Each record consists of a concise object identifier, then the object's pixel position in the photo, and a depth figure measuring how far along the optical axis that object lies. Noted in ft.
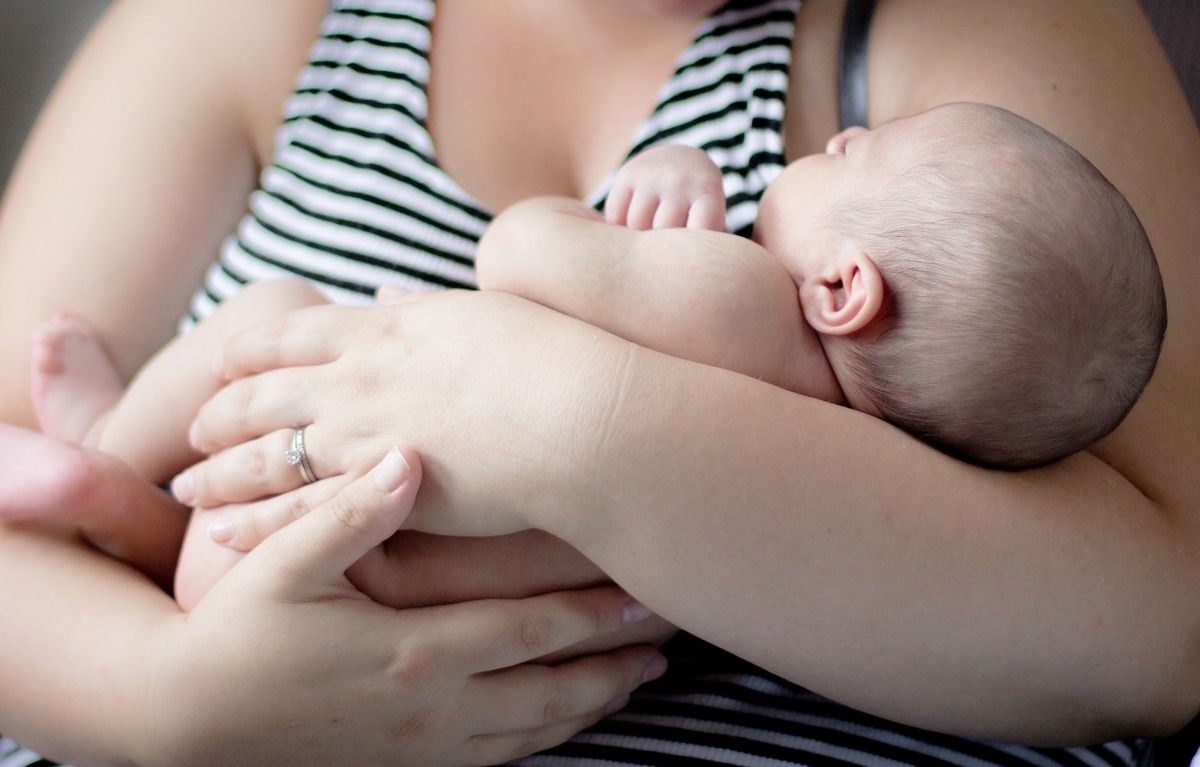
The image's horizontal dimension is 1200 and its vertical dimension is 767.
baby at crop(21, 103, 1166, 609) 2.44
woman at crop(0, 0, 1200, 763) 2.41
